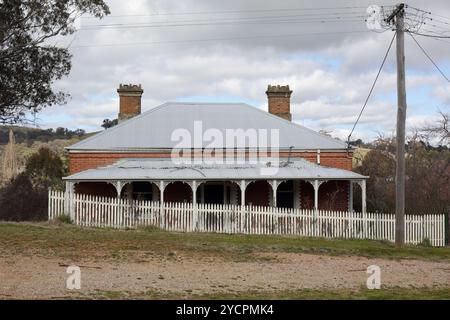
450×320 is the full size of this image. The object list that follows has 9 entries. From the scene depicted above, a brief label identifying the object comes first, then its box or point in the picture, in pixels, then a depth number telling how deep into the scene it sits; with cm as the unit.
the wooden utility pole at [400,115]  1847
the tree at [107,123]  6325
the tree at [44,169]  4066
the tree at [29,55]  1964
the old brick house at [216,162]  2611
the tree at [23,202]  3406
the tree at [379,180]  3195
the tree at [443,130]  3078
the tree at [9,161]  6612
